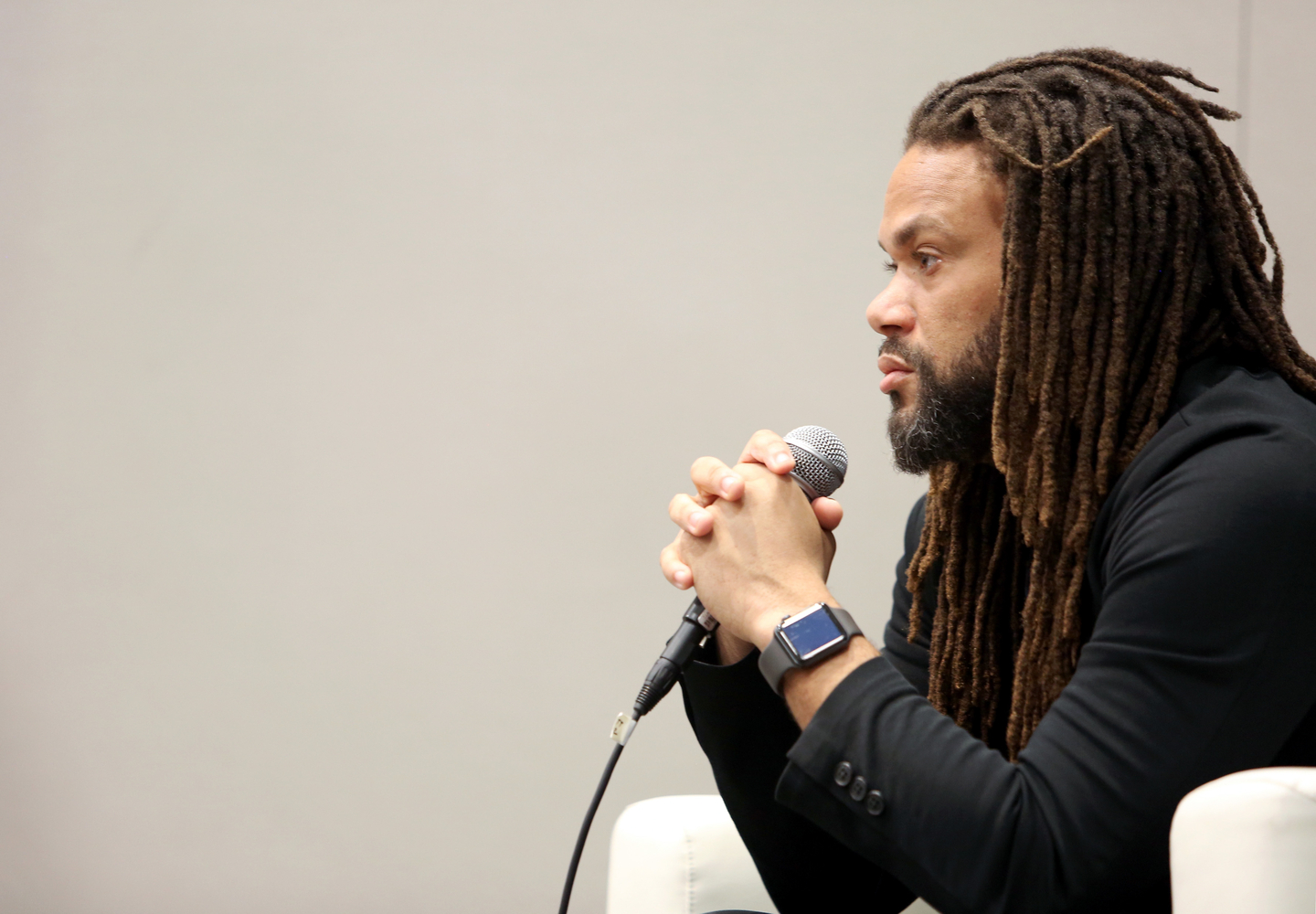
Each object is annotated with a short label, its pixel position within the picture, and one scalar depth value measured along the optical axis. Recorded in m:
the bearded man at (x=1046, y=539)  3.99
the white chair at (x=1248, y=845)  3.86
